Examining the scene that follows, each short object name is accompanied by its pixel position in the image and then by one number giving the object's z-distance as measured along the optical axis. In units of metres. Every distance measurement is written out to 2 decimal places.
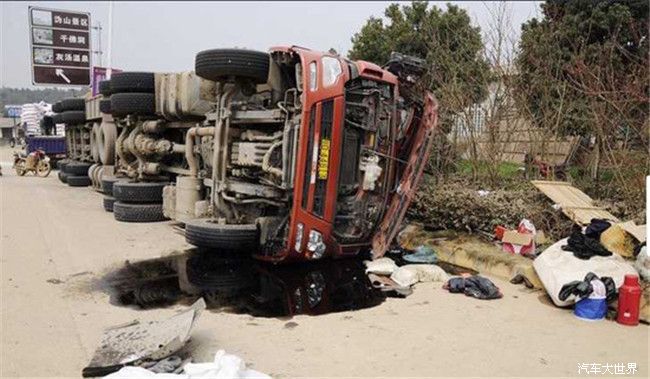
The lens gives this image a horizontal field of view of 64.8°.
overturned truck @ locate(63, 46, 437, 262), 4.85
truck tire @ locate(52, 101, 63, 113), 14.50
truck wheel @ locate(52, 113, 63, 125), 14.15
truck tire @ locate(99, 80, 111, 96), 9.34
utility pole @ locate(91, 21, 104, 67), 17.12
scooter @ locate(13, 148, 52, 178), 16.27
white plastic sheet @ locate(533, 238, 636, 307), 4.12
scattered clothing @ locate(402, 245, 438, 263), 5.65
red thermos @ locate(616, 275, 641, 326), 3.88
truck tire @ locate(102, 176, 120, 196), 9.15
